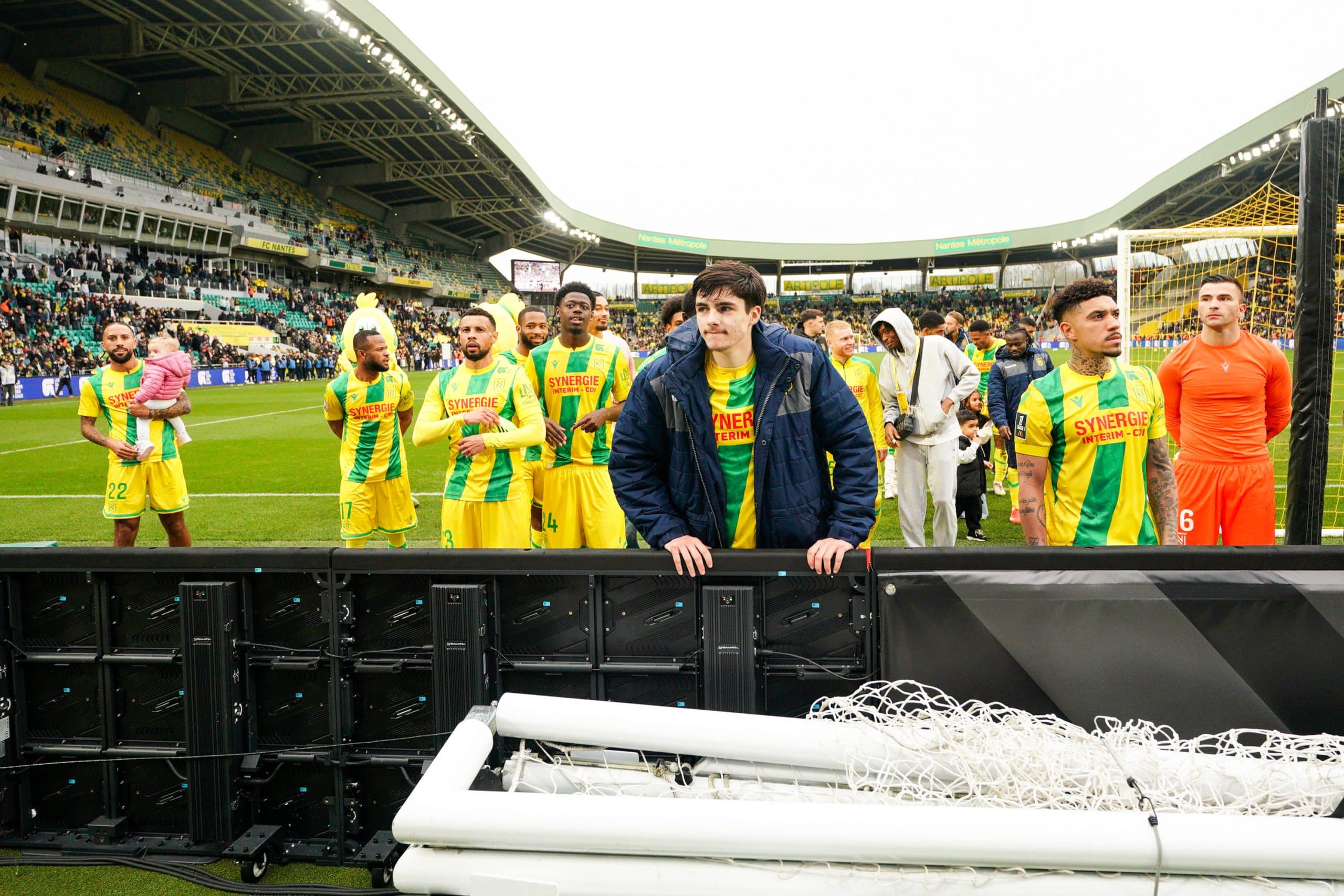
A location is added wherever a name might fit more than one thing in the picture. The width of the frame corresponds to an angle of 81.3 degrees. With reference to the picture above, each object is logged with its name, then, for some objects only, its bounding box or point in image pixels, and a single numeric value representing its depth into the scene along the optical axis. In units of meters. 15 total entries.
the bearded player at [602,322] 5.68
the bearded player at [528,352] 5.18
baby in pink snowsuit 6.17
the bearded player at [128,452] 6.19
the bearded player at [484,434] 4.67
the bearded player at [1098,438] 3.34
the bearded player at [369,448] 5.59
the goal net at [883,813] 1.53
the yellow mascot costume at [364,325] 5.78
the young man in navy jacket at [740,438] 2.64
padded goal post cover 3.42
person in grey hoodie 5.69
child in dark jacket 7.02
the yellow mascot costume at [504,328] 6.22
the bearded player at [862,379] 6.38
